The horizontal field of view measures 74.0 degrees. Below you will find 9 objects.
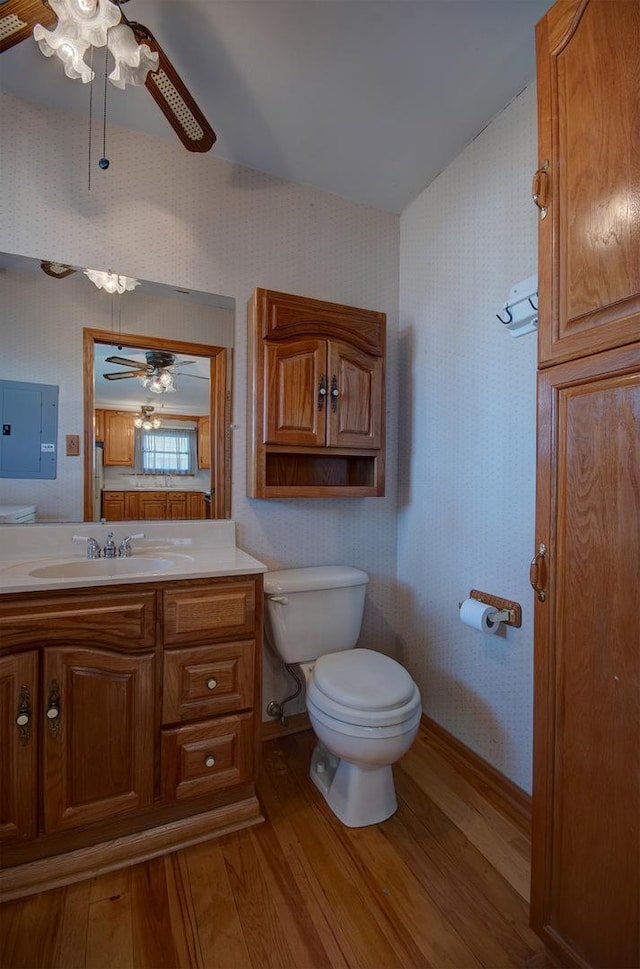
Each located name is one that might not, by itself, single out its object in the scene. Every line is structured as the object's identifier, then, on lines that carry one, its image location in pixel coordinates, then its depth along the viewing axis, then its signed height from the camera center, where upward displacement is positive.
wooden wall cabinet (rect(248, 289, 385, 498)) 1.75 +0.41
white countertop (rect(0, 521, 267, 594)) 1.27 -0.27
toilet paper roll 1.54 -0.48
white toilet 1.35 -0.69
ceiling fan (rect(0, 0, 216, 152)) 1.05 +1.14
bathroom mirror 1.58 +0.53
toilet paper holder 1.52 -0.46
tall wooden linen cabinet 0.82 -0.01
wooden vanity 1.17 -0.72
